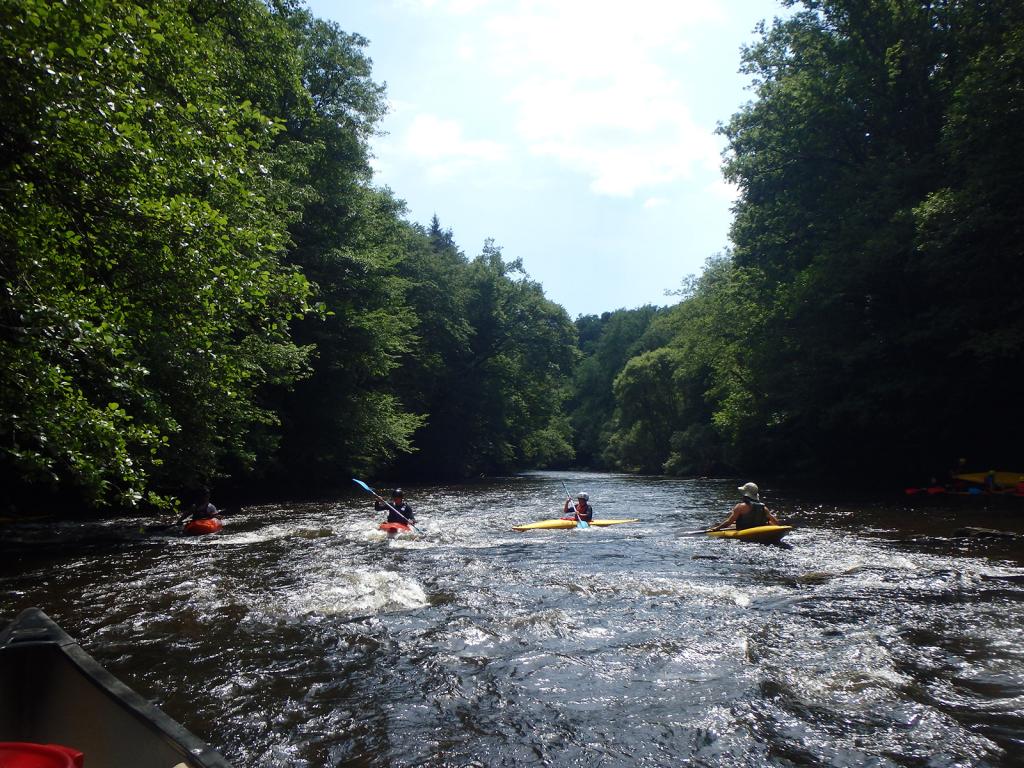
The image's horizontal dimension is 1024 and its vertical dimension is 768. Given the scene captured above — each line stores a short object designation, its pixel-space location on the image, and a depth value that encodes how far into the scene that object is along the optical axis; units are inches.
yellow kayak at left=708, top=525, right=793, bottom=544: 406.9
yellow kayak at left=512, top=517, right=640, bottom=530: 506.6
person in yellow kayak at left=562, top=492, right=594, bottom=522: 539.3
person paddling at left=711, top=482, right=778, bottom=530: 439.5
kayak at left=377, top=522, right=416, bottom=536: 473.7
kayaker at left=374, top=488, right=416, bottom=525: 495.2
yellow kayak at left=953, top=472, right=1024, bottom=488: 669.3
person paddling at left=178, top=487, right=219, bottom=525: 505.4
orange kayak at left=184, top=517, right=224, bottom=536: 479.2
